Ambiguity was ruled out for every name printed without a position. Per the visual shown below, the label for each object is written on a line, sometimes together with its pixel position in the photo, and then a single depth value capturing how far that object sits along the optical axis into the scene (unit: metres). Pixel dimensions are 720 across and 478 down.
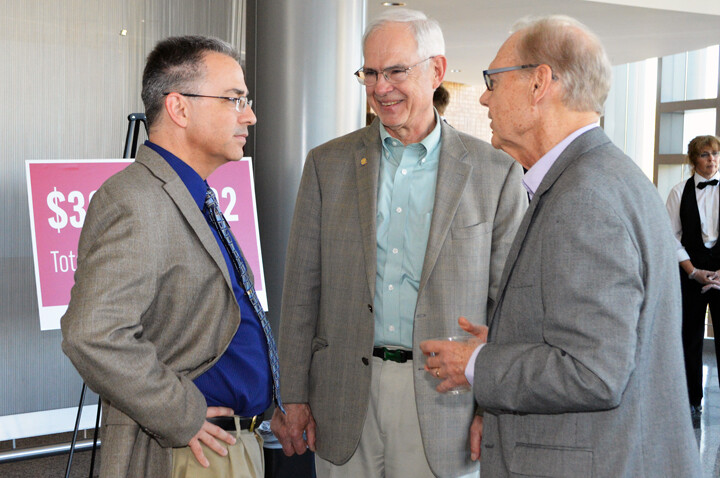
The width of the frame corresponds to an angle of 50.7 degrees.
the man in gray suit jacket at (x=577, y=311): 1.35
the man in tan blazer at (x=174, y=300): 1.56
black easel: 3.51
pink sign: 3.71
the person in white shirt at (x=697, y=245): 5.80
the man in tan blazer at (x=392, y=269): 2.10
